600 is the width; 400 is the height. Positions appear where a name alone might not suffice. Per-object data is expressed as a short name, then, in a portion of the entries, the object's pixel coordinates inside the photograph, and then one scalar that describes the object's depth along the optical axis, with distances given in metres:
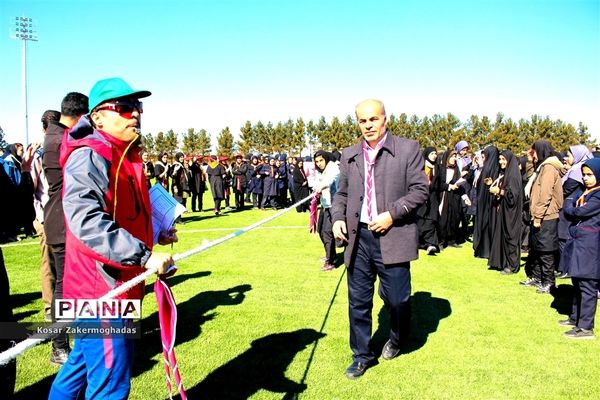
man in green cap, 2.17
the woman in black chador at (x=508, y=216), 7.99
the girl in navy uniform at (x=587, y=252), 4.91
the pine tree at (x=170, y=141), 77.81
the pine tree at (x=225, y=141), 75.90
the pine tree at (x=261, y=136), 79.38
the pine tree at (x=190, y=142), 78.75
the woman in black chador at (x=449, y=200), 10.29
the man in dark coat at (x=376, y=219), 3.84
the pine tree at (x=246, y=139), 76.68
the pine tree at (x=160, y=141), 77.50
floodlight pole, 37.31
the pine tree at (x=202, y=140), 79.81
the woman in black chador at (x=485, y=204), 8.53
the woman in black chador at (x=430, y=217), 9.58
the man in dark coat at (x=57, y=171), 3.89
